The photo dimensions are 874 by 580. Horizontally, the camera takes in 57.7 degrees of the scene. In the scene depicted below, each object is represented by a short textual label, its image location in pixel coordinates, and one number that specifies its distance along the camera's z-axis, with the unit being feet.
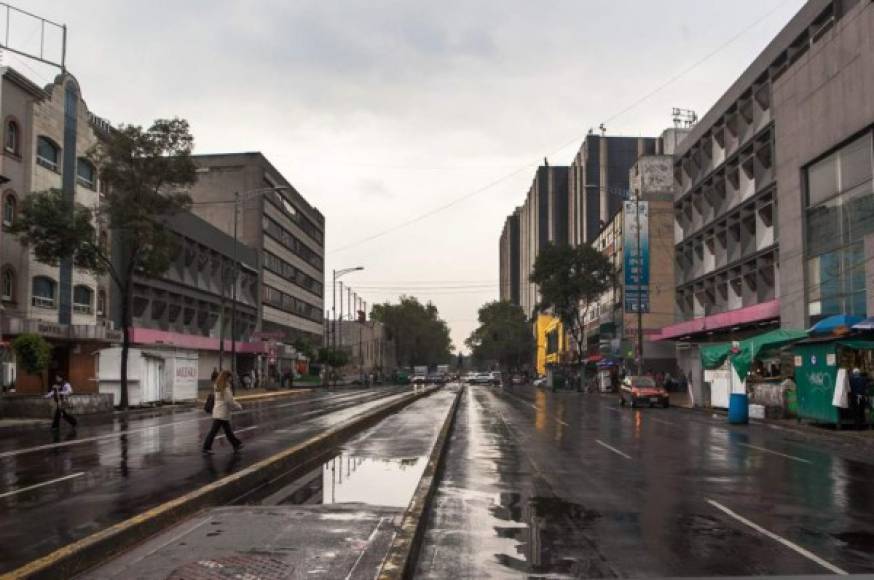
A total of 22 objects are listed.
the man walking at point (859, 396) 73.36
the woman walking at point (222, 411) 52.03
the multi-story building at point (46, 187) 120.78
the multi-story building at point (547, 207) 431.92
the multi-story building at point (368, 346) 459.73
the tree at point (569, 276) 220.23
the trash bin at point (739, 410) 90.63
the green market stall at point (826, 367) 74.79
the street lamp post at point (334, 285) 266.77
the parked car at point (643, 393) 128.57
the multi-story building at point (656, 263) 206.49
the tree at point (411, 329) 488.44
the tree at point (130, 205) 109.19
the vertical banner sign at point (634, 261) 163.12
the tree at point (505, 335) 459.32
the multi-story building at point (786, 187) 98.27
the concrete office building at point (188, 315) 126.31
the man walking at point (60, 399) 77.46
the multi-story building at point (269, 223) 274.57
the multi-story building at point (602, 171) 339.98
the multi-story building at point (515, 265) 636.07
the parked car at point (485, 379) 330.95
